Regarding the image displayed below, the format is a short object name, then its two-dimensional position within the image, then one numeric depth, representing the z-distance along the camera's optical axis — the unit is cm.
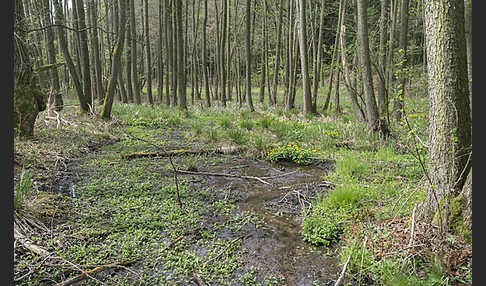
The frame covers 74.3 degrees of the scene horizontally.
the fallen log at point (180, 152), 657
